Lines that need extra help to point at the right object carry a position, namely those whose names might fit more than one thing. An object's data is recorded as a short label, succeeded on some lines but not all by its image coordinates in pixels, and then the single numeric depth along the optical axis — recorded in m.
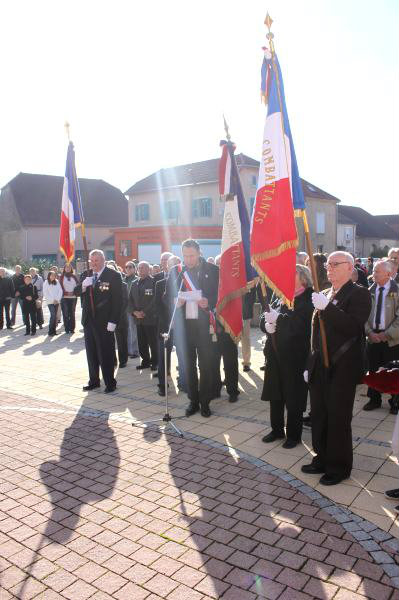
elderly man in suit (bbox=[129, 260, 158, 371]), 9.07
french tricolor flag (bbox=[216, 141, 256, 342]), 6.12
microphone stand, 6.04
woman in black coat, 5.21
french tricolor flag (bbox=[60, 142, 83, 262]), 7.78
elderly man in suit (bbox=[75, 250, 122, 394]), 7.79
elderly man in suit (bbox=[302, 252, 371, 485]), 4.31
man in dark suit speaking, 6.49
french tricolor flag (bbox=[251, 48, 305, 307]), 5.00
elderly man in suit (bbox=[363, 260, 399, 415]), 6.66
